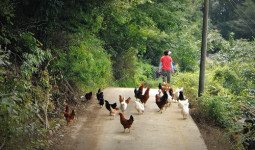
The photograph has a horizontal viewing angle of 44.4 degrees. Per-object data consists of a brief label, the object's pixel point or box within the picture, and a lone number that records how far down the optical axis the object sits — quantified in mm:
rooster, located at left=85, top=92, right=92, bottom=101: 13219
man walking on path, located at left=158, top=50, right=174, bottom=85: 15828
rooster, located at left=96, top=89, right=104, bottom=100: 13375
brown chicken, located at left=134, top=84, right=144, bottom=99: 13166
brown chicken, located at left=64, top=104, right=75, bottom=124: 10215
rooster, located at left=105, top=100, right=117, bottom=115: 11531
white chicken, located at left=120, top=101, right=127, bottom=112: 11964
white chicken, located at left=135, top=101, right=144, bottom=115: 11741
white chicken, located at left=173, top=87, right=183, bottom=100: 13482
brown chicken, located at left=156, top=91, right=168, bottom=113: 11828
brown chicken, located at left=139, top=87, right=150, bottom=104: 12794
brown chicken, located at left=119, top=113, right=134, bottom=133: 9562
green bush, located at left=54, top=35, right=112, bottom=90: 12562
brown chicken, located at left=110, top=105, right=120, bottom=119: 11310
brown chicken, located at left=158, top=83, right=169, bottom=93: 14162
